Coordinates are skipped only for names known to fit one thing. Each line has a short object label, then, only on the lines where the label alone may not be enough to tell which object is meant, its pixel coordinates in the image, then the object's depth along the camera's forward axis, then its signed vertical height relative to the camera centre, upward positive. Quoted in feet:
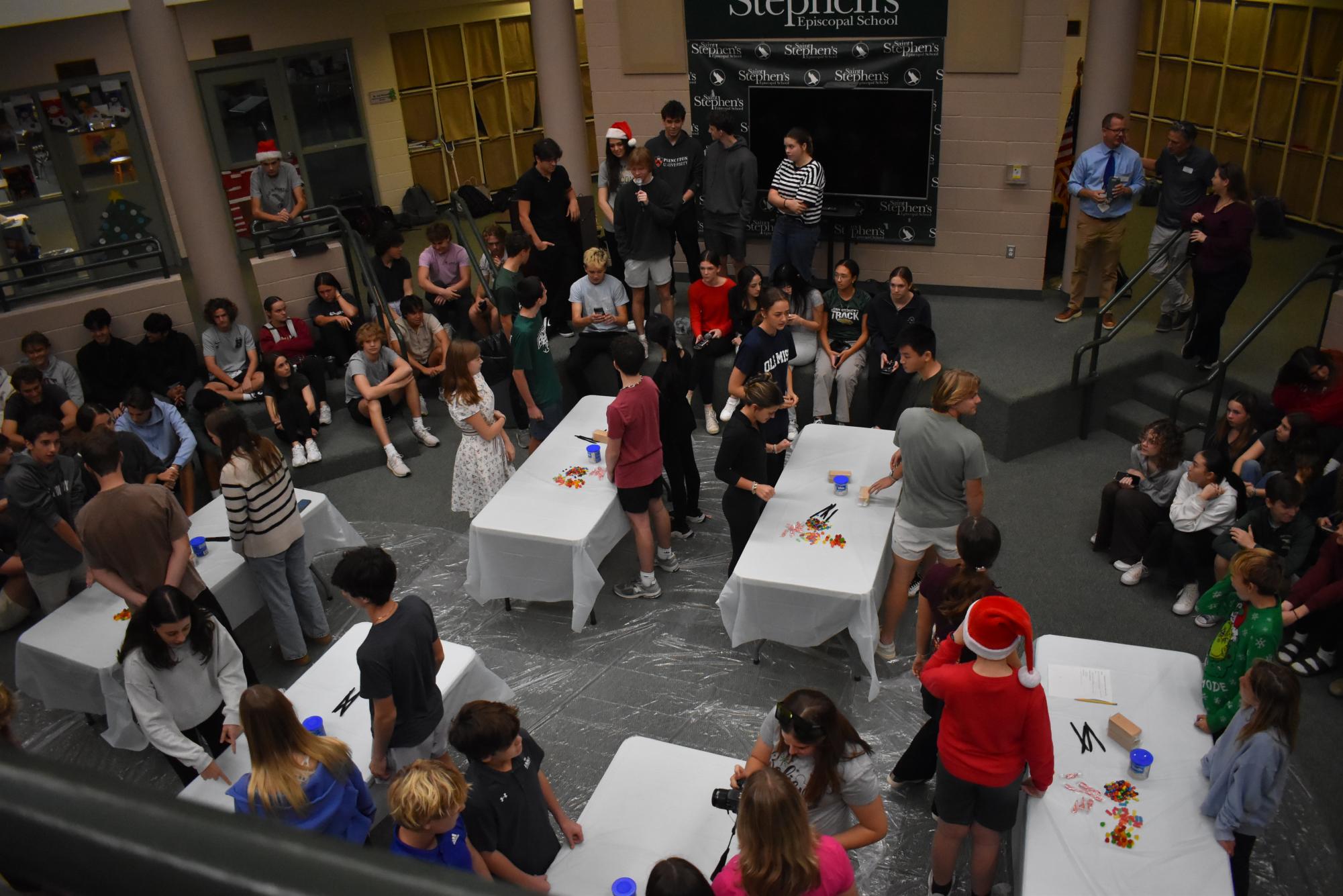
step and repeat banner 27.94 -2.60
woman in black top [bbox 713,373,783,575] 16.84 -7.02
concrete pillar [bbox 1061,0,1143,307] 25.35 -2.11
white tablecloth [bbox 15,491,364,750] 16.17 -8.75
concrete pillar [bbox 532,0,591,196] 29.94 -1.93
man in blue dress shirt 25.40 -5.00
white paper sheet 14.11 -8.82
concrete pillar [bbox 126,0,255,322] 26.09 -2.77
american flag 32.07 -5.25
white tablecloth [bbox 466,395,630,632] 18.52 -8.64
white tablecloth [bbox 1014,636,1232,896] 11.59 -9.03
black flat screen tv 28.17 -3.66
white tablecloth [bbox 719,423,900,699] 16.56 -8.49
